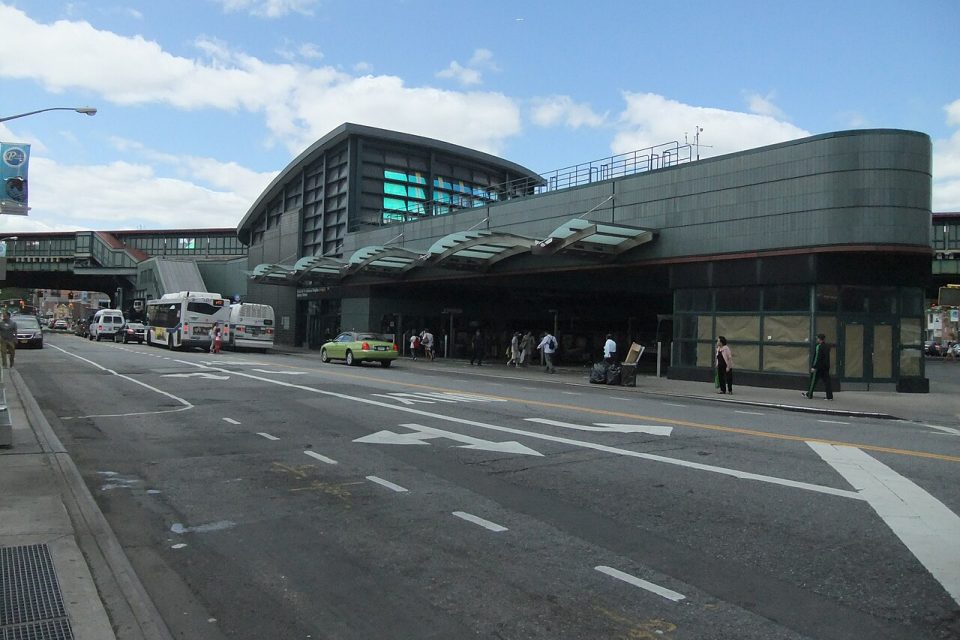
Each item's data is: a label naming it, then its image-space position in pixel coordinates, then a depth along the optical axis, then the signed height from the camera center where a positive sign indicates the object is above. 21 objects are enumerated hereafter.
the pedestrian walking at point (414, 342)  35.75 -0.49
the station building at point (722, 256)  20.25 +3.00
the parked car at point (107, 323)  51.81 +0.15
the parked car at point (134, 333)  46.44 -0.47
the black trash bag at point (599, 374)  22.94 -1.20
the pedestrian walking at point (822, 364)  18.14 -0.57
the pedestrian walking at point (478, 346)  33.03 -0.57
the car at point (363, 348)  28.75 -0.71
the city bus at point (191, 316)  36.69 +0.57
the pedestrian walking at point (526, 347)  32.34 -0.55
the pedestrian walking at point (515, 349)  32.41 -0.68
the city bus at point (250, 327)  38.25 +0.09
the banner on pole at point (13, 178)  16.06 +3.33
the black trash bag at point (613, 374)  22.73 -1.19
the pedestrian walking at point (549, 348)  28.61 -0.50
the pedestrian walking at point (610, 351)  23.75 -0.48
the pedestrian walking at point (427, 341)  35.56 -0.42
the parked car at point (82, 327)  63.44 -0.25
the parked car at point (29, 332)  35.09 -0.44
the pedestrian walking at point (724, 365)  19.69 -0.71
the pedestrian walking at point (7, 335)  20.23 -0.36
